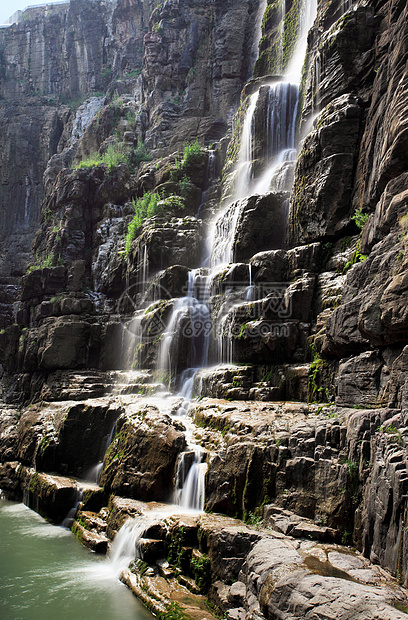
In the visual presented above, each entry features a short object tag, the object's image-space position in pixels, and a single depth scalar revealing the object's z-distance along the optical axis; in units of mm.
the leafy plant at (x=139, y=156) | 32375
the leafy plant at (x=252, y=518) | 8086
